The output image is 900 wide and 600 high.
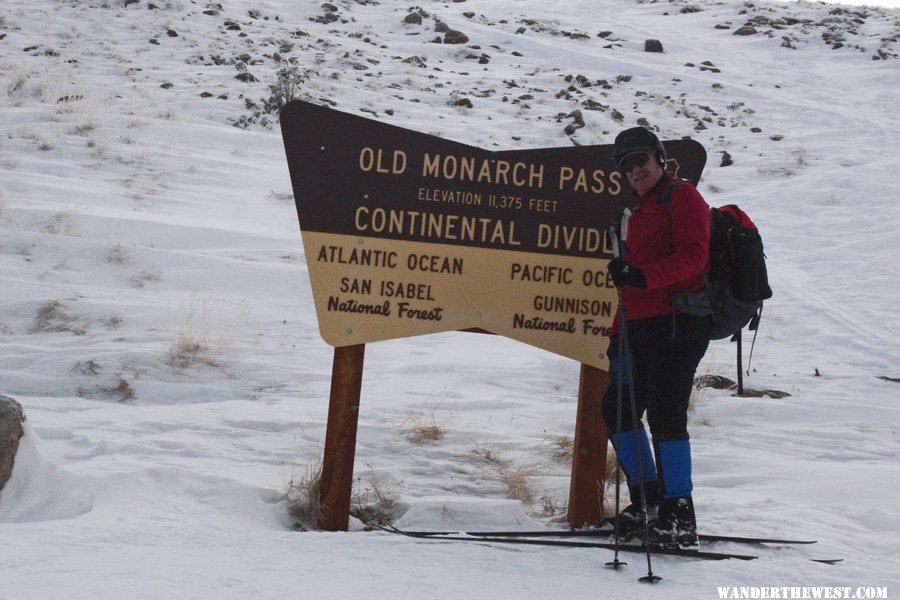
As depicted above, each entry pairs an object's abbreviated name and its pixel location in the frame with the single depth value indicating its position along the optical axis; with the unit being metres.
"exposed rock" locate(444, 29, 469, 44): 23.94
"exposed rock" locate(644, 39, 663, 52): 25.36
